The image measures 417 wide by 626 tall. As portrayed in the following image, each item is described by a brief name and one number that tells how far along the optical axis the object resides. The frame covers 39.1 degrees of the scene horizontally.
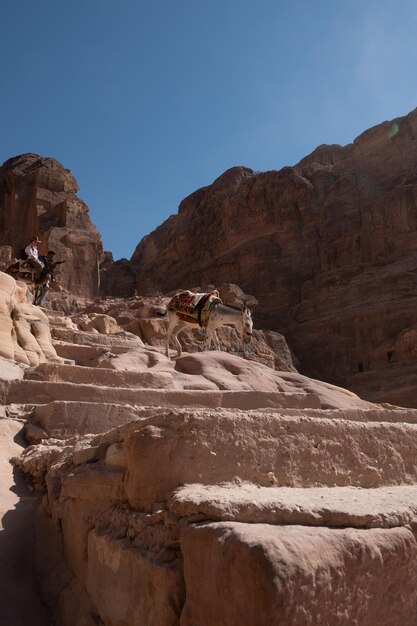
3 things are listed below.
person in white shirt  16.23
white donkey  12.88
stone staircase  1.89
